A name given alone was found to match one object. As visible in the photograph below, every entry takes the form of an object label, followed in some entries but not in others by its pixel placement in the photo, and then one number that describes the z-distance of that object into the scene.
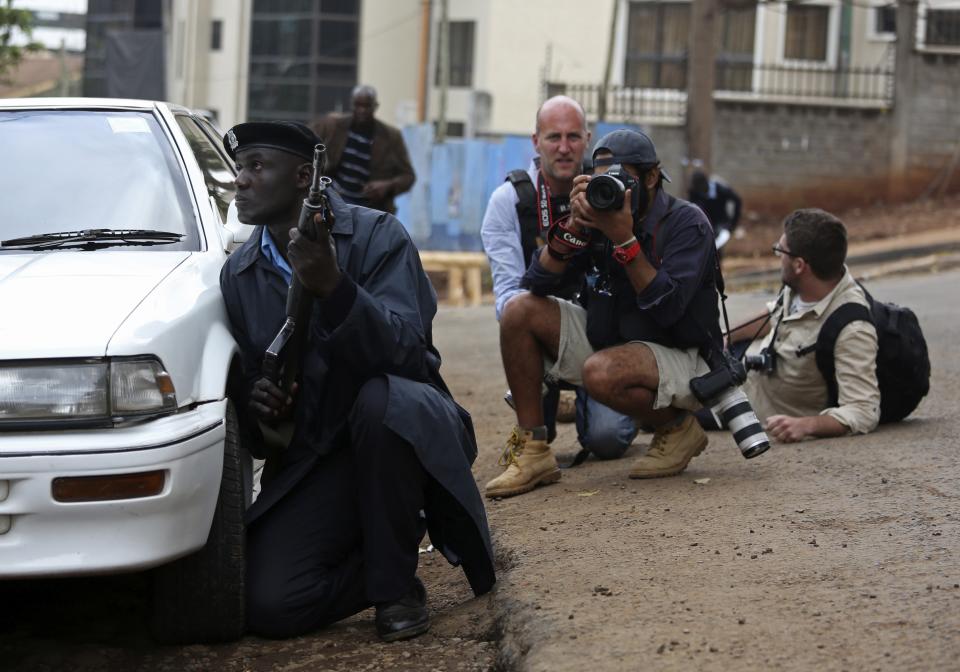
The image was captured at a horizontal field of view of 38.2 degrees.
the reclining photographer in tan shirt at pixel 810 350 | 5.72
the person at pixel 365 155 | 9.90
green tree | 16.17
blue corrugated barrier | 22.62
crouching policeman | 3.83
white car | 3.29
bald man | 5.58
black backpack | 5.76
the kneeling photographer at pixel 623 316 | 4.85
